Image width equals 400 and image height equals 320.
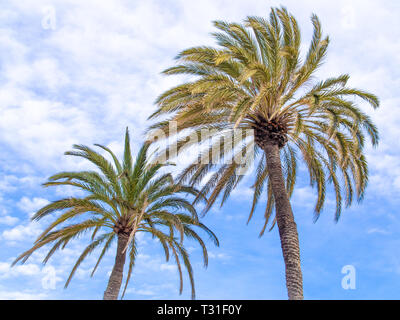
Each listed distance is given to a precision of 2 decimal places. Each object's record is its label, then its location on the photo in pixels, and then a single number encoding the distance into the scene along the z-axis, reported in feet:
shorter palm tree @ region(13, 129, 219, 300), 47.96
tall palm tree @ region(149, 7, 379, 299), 37.86
